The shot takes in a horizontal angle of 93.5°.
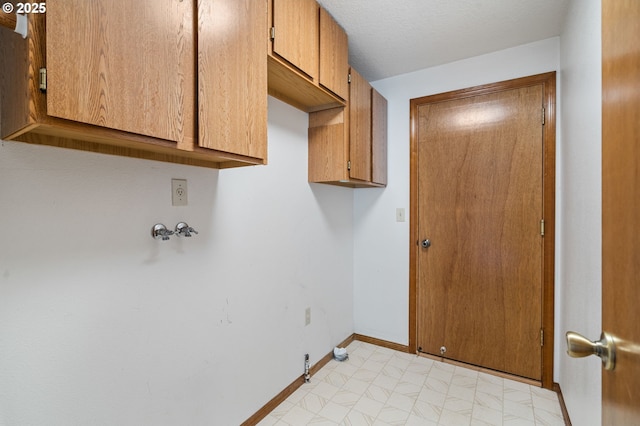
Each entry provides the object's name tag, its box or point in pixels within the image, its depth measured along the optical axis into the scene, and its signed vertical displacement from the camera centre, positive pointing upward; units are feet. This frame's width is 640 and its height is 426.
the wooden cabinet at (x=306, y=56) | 4.58 +2.64
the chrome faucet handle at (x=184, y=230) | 4.10 -0.26
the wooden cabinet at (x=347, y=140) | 6.50 +1.60
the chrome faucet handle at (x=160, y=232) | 3.86 -0.27
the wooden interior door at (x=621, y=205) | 1.63 +0.03
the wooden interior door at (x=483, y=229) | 6.89 -0.46
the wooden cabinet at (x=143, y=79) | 2.25 +1.22
